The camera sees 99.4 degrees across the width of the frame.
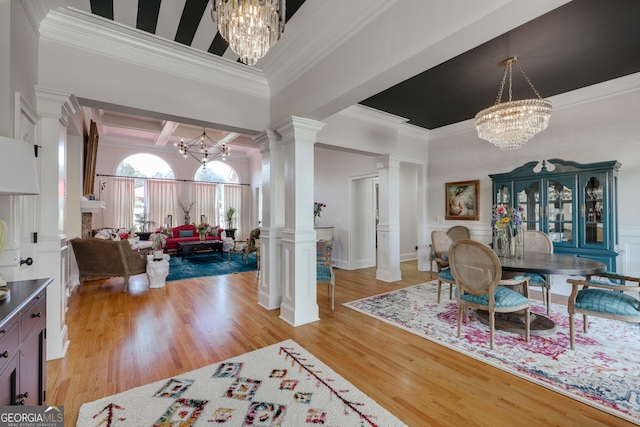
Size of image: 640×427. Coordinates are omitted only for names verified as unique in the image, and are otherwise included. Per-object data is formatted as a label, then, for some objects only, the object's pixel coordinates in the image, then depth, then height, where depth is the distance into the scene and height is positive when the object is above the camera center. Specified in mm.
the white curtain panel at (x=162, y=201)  9461 +536
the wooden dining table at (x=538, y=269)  2477 -506
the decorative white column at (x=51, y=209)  2330 +65
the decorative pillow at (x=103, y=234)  6039 -409
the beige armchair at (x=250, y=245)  6594 -763
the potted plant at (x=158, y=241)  6461 -627
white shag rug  1681 -1268
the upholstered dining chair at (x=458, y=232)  5266 -347
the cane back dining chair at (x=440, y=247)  3782 -503
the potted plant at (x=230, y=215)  10727 +22
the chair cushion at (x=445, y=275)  3470 -791
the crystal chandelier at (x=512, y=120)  3035 +1104
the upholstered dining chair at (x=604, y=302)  2225 -760
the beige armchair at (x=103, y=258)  4457 -706
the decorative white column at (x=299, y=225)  3189 -116
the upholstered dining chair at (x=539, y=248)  3388 -450
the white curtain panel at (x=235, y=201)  10938 +596
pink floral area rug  1956 -1259
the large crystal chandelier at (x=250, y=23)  1530 +1126
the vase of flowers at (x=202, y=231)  7564 -430
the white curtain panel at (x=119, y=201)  8766 +487
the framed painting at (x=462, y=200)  5246 +297
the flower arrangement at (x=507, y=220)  3174 -65
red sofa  7957 -672
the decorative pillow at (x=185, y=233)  8703 -557
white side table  4668 -976
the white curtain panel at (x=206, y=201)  10250 +558
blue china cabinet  3590 +175
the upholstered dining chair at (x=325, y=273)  3662 -789
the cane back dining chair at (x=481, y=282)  2529 -655
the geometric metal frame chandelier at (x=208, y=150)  9122 +2398
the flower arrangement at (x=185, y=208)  9961 +285
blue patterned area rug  5734 -1216
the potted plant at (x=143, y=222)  9263 -212
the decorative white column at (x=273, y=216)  3619 -8
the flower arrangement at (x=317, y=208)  6746 +181
